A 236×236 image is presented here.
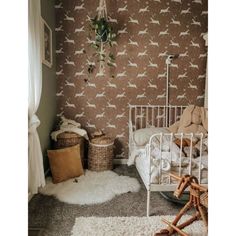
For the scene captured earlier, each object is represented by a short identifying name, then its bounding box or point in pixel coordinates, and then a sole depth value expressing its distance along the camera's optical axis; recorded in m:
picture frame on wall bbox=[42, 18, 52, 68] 3.03
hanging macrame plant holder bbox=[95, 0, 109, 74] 3.57
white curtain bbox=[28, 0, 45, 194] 2.17
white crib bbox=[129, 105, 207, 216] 2.16
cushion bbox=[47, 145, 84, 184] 2.95
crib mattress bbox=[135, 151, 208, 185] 2.19
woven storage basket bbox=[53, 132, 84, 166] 3.37
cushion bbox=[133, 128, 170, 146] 3.19
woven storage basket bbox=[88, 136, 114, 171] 3.49
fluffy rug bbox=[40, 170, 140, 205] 2.50
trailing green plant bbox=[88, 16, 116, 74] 3.58
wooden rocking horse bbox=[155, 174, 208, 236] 1.60
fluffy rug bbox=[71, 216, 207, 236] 1.85
